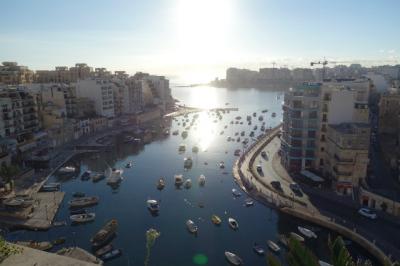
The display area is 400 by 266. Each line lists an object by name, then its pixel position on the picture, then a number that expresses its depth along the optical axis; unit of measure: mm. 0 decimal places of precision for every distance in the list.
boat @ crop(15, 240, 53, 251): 37406
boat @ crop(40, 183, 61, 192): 55938
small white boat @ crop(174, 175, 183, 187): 59906
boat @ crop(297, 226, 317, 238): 40438
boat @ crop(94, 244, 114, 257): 37562
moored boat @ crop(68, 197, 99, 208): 49641
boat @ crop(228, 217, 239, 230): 44134
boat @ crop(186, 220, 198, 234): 43062
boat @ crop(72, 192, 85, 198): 53741
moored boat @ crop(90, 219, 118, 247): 39978
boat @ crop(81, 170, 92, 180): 62681
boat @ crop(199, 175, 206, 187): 60344
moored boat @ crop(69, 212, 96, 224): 45156
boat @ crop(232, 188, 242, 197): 53944
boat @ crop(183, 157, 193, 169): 70438
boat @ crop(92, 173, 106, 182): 61678
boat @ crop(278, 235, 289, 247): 39688
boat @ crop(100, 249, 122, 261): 37181
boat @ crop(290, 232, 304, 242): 39750
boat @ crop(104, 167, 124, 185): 60341
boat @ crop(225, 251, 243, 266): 36250
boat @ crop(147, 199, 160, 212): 49212
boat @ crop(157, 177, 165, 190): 58144
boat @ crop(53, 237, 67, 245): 39600
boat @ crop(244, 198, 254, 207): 49969
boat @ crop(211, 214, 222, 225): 45375
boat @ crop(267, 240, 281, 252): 38562
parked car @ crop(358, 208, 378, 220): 42125
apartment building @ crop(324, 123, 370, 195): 48781
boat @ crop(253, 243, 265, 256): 38219
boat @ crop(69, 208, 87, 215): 47750
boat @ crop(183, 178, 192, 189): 58988
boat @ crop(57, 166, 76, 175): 65062
